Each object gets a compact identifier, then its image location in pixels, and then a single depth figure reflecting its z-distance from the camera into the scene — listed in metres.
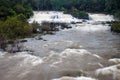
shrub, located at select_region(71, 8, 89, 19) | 56.22
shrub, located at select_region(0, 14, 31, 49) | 30.02
